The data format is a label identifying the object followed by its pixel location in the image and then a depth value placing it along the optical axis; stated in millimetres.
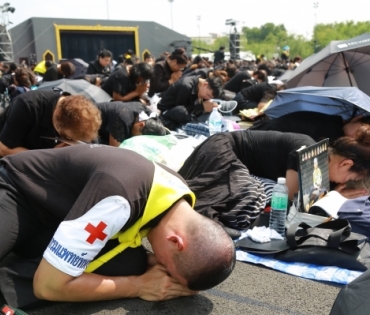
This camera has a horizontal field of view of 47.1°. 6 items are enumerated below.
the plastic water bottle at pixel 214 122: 4695
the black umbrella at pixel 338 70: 5062
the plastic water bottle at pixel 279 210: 2582
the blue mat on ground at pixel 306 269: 2139
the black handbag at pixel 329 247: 2209
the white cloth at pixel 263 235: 2477
